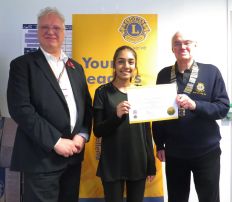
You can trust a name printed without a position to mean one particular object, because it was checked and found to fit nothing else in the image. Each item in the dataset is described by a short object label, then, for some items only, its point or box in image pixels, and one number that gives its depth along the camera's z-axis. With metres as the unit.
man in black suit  1.66
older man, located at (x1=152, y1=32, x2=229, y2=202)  1.91
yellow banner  2.69
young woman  1.87
